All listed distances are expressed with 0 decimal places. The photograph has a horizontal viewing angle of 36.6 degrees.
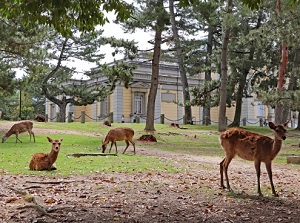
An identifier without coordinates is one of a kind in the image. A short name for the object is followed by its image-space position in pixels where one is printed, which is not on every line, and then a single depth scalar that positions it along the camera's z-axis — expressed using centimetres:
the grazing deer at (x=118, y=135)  1446
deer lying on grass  1005
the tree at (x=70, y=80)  3803
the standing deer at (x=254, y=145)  739
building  4425
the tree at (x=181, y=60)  3453
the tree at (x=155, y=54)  2366
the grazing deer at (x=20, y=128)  1936
